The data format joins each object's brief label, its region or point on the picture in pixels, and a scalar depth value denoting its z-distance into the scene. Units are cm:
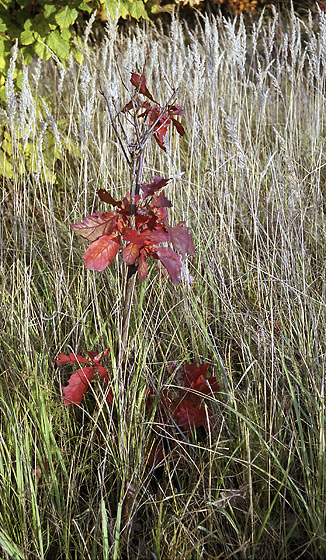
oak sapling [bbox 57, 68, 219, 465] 121
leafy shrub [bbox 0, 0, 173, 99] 250
